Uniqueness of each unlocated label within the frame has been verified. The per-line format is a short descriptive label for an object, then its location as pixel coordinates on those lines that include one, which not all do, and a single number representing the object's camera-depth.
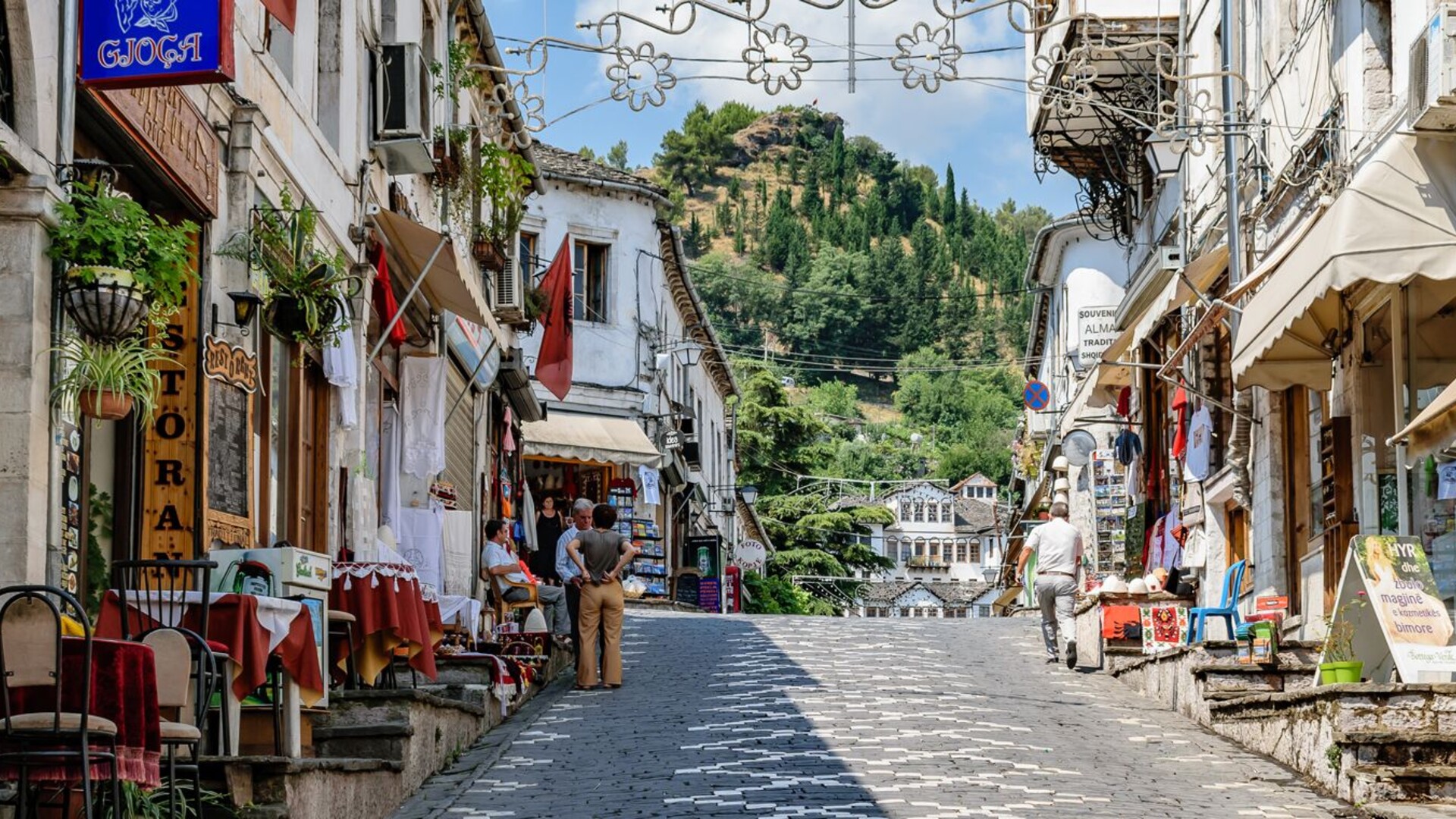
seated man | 19.34
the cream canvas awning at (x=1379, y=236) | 13.51
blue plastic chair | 17.52
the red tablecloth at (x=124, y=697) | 7.40
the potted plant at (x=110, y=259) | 9.11
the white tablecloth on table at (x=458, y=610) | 16.44
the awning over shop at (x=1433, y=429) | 11.58
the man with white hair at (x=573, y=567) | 18.77
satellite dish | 30.28
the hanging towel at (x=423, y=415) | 19.64
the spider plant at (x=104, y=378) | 9.13
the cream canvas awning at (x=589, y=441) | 36.31
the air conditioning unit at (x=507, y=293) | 25.43
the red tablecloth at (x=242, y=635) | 9.67
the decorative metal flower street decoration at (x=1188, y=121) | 17.56
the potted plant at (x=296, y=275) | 13.44
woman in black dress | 29.69
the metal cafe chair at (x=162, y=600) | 8.83
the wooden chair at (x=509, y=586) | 19.53
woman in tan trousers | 17.73
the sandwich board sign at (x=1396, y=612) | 12.18
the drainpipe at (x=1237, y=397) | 19.98
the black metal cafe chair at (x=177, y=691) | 8.00
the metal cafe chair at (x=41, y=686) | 7.07
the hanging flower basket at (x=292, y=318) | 13.71
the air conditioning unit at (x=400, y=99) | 17.70
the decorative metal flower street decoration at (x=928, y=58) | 16.55
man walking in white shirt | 20.56
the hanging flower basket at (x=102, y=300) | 9.11
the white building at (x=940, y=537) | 126.50
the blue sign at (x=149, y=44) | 9.64
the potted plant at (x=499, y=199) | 22.50
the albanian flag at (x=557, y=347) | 27.17
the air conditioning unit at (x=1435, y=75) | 13.18
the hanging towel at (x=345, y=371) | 15.30
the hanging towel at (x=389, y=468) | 19.00
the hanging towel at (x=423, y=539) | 19.30
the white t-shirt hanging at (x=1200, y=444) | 22.50
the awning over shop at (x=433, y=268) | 17.41
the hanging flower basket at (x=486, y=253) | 23.78
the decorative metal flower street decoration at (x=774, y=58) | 16.48
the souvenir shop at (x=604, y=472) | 36.81
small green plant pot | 12.45
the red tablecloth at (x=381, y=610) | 12.66
